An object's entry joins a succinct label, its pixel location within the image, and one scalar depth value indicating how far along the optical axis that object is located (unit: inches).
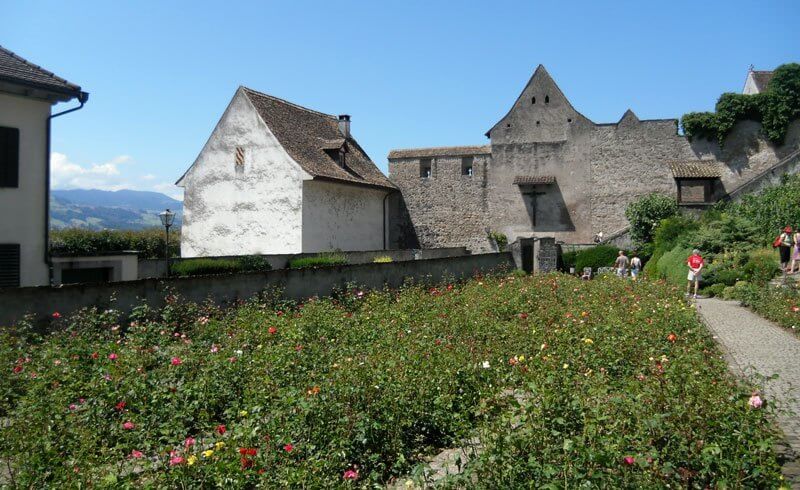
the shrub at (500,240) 1535.4
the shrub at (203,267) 740.6
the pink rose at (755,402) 195.0
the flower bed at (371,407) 180.4
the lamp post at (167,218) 847.7
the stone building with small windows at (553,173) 1390.3
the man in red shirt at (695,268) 735.1
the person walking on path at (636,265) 1003.8
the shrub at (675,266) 835.4
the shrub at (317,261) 880.9
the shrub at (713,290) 759.3
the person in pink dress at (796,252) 744.3
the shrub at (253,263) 794.8
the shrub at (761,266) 714.4
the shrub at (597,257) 1275.8
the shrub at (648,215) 1325.0
